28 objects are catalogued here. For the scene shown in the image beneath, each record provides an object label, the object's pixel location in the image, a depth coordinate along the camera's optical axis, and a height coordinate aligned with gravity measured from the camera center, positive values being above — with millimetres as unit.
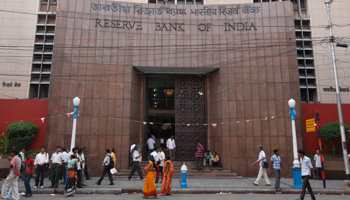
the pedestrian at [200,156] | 13867 -609
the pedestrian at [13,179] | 7836 -1107
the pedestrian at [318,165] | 13646 -1107
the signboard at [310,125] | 12891 +1125
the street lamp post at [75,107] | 11245 +1764
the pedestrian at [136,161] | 11936 -780
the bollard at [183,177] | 10102 -1344
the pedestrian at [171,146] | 14910 -52
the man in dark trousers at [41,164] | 10086 -812
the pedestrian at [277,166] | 9891 -851
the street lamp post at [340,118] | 11106 +1326
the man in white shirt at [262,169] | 10879 -1082
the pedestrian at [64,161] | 10445 -712
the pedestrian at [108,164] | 10896 -871
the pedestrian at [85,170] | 12699 -1336
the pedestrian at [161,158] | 12141 -672
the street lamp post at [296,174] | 10327 -1214
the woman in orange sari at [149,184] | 8555 -1368
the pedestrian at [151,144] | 14997 +66
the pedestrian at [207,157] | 14714 -704
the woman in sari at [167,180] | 9164 -1308
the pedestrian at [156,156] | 12102 -541
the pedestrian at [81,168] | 10550 -1006
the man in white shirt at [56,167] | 10195 -948
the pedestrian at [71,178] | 8883 -1219
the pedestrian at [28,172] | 8781 -1020
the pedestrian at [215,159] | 14273 -802
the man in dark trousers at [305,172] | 7971 -885
